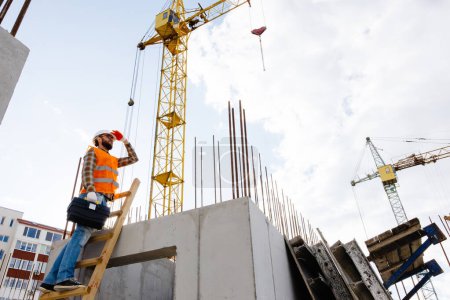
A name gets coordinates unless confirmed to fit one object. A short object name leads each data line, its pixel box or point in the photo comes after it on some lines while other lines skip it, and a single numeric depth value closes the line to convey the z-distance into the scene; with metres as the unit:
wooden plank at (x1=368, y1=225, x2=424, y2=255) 6.21
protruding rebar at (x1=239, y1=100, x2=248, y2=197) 4.98
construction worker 3.58
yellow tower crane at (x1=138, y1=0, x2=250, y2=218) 19.08
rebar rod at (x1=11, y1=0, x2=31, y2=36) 3.25
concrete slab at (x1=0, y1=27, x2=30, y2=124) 2.79
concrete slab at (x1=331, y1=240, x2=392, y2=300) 4.65
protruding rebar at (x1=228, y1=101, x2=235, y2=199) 4.97
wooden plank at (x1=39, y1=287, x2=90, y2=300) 3.36
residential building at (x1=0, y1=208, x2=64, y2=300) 34.35
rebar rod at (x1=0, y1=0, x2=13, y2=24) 3.33
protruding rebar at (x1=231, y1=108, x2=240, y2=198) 4.83
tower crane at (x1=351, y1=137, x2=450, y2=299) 44.58
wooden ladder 3.39
